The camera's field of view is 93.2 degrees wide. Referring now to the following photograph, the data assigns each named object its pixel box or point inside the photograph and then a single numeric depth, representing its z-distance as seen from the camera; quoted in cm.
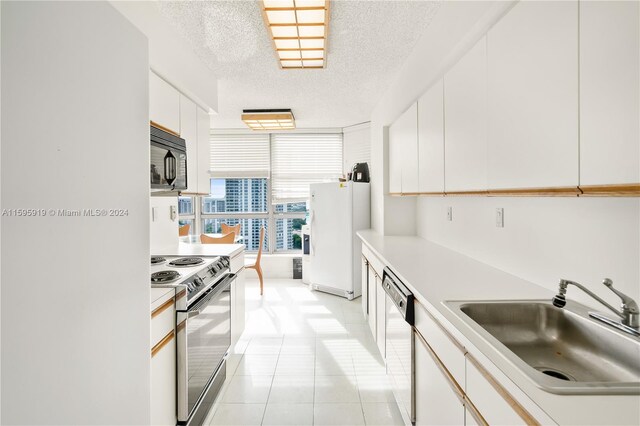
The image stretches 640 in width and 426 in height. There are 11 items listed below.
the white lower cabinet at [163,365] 139
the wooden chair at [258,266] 435
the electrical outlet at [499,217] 180
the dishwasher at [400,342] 158
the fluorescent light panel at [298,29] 184
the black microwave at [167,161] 171
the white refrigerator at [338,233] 412
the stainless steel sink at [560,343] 74
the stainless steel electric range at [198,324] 162
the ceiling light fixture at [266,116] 414
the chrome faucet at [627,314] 94
